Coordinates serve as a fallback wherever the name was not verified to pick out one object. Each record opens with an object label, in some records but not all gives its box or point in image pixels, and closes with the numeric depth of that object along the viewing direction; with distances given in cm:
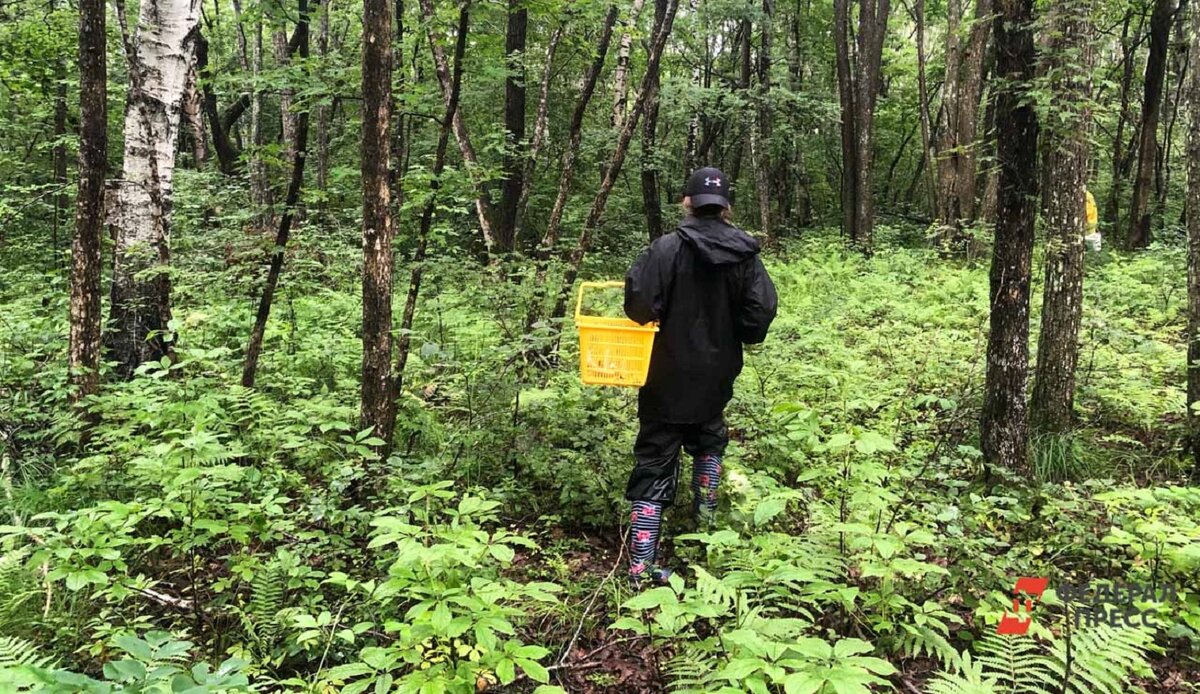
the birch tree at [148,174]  578
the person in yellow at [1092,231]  884
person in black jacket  394
